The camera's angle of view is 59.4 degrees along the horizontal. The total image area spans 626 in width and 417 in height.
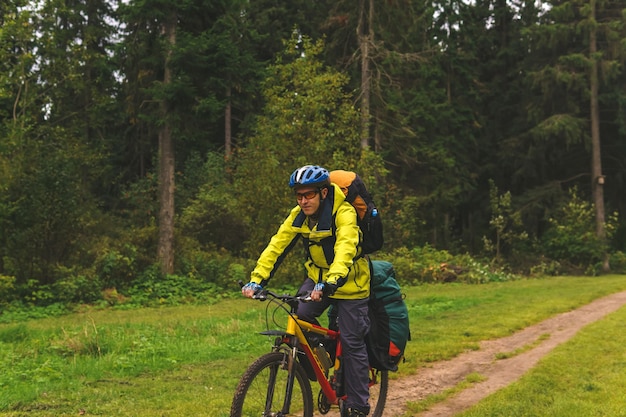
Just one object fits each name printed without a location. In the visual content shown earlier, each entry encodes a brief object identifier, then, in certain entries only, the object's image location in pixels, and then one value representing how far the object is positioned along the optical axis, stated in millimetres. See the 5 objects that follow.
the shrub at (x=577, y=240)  25734
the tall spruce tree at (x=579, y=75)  26359
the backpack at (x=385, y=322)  4766
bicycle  3939
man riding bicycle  4176
